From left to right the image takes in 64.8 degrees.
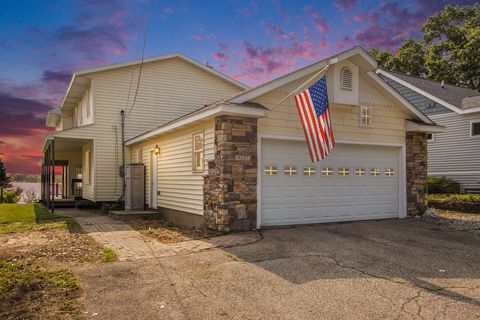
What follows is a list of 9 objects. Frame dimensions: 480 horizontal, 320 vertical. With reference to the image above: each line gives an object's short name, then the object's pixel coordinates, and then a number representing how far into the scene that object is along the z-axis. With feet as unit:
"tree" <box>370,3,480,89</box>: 109.95
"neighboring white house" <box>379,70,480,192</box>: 60.95
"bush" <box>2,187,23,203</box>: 83.56
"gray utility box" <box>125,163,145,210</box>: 48.73
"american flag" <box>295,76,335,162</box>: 28.48
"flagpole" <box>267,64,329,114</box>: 30.54
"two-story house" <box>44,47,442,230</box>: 30.55
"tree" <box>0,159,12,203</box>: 108.06
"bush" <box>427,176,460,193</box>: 61.77
